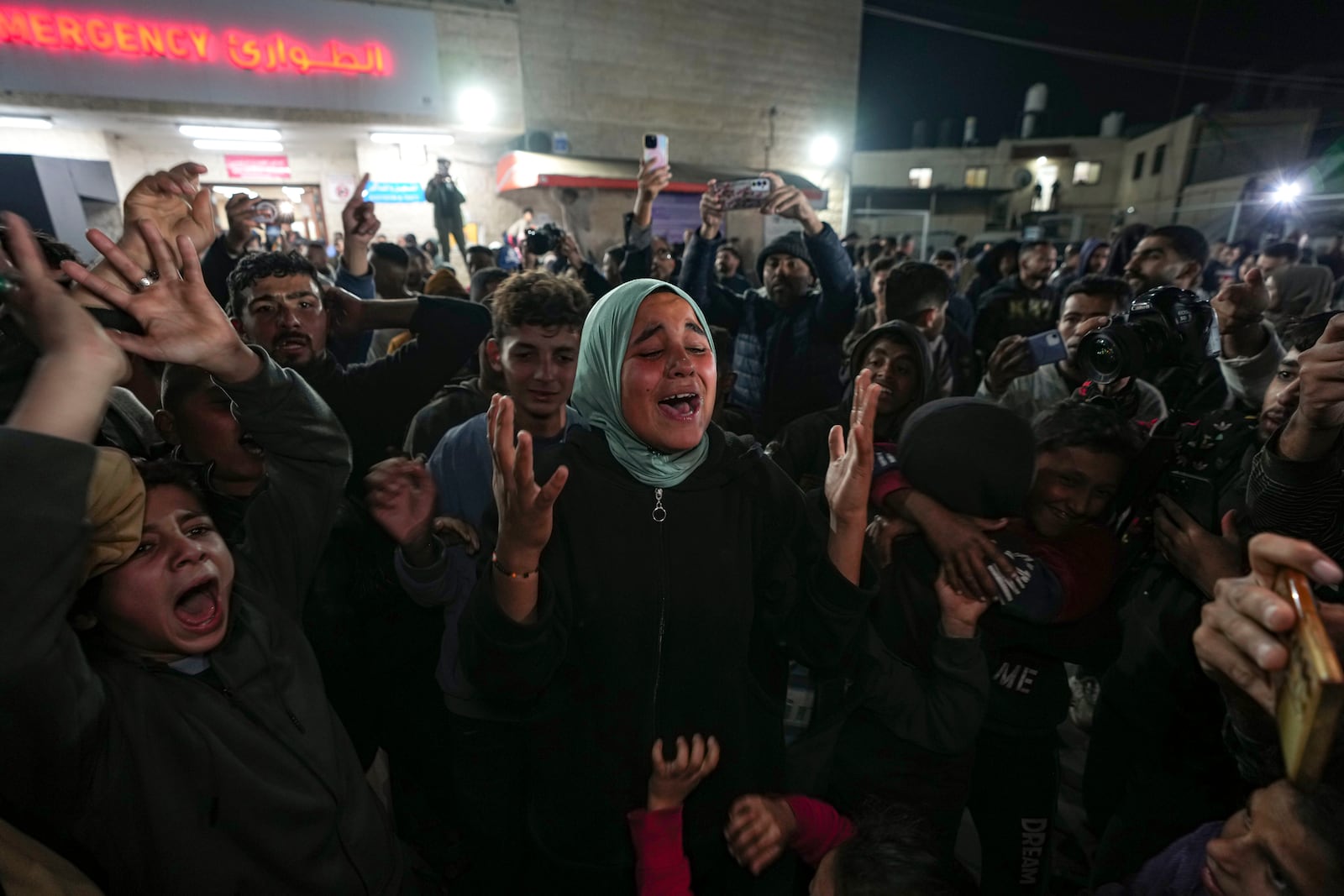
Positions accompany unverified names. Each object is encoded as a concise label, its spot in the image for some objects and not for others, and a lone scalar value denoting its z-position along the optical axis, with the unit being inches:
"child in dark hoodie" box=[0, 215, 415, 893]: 34.0
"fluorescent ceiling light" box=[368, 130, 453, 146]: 511.5
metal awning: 496.7
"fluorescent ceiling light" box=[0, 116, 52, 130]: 414.0
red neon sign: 397.1
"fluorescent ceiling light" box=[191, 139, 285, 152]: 512.1
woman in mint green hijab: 52.1
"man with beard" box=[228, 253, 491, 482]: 90.2
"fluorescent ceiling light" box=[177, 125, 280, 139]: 475.5
